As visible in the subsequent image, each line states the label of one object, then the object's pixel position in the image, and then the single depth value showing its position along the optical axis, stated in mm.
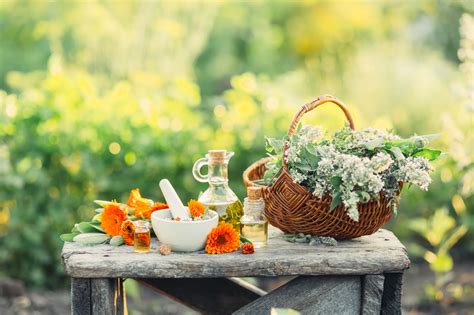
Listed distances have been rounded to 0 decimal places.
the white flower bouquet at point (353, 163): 1855
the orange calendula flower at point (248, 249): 1888
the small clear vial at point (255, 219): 1925
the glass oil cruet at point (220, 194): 1964
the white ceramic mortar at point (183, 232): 1873
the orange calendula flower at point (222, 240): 1888
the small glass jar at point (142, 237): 1895
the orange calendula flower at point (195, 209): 1922
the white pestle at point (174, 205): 1923
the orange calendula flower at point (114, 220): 1963
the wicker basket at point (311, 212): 1891
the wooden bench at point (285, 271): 1859
